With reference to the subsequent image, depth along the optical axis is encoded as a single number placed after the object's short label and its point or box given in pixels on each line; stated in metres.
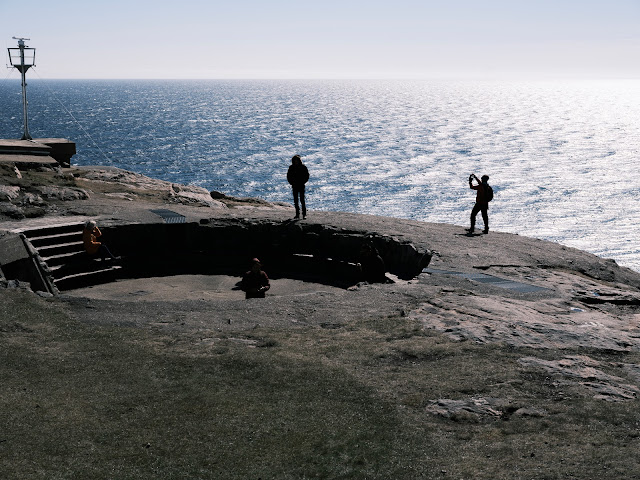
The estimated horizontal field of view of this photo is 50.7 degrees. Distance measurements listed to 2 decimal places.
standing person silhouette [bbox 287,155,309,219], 17.95
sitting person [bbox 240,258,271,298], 13.31
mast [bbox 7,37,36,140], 27.98
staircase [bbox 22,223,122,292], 15.39
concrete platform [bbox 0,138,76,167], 22.92
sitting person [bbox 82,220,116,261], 15.85
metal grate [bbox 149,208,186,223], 18.12
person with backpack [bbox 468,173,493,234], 17.98
